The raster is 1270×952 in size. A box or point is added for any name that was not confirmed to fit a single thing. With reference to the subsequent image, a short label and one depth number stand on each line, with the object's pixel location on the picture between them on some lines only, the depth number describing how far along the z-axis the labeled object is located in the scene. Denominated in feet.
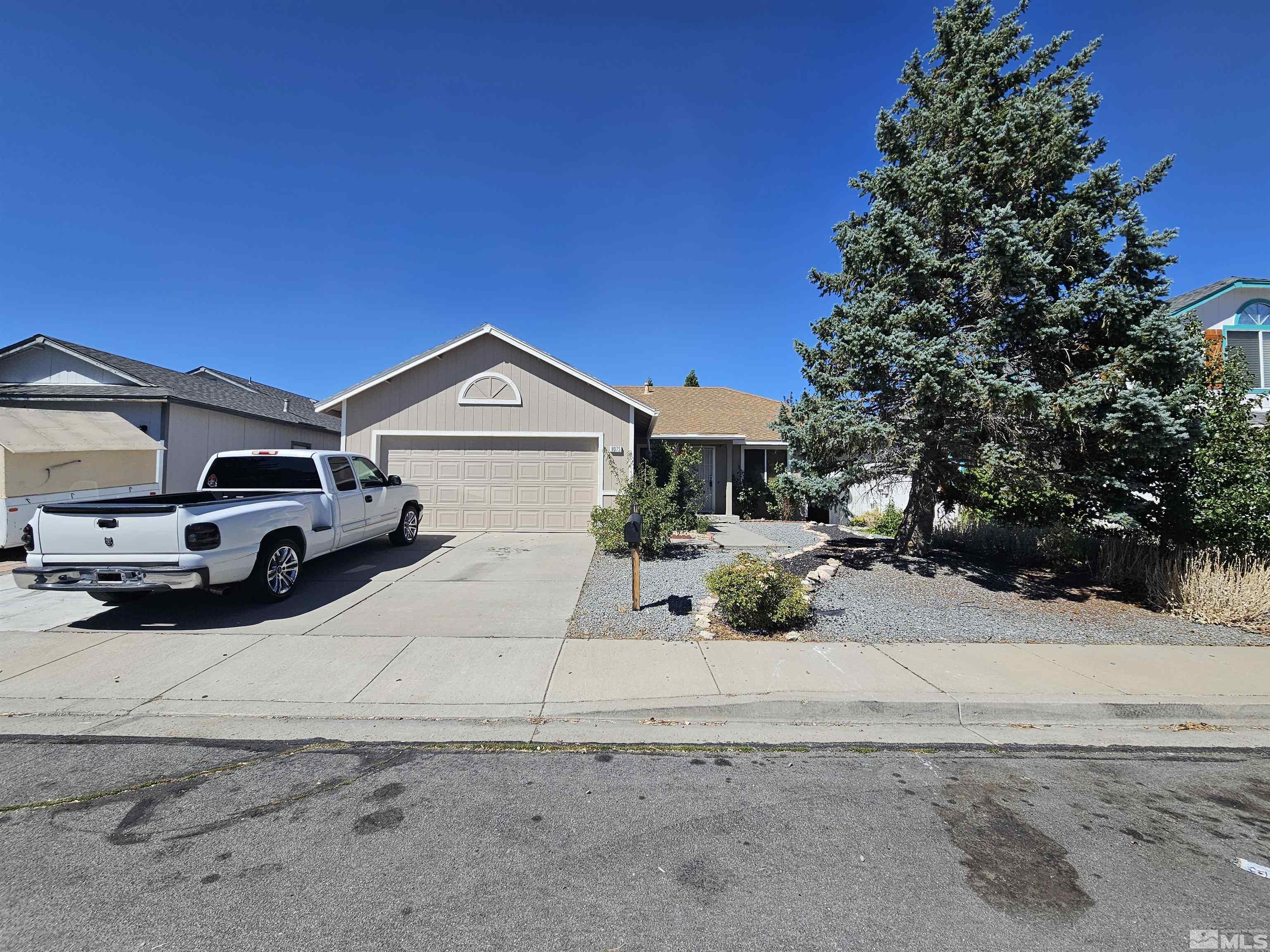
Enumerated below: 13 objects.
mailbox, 22.52
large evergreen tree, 23.57
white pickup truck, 19.61
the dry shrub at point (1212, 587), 22.79
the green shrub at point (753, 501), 60.75
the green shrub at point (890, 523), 45.28
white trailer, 29.91
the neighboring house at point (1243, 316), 44.04
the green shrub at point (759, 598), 20.59
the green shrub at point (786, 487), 28.71
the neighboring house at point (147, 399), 47.24
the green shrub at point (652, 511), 32.45
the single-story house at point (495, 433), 44.65
